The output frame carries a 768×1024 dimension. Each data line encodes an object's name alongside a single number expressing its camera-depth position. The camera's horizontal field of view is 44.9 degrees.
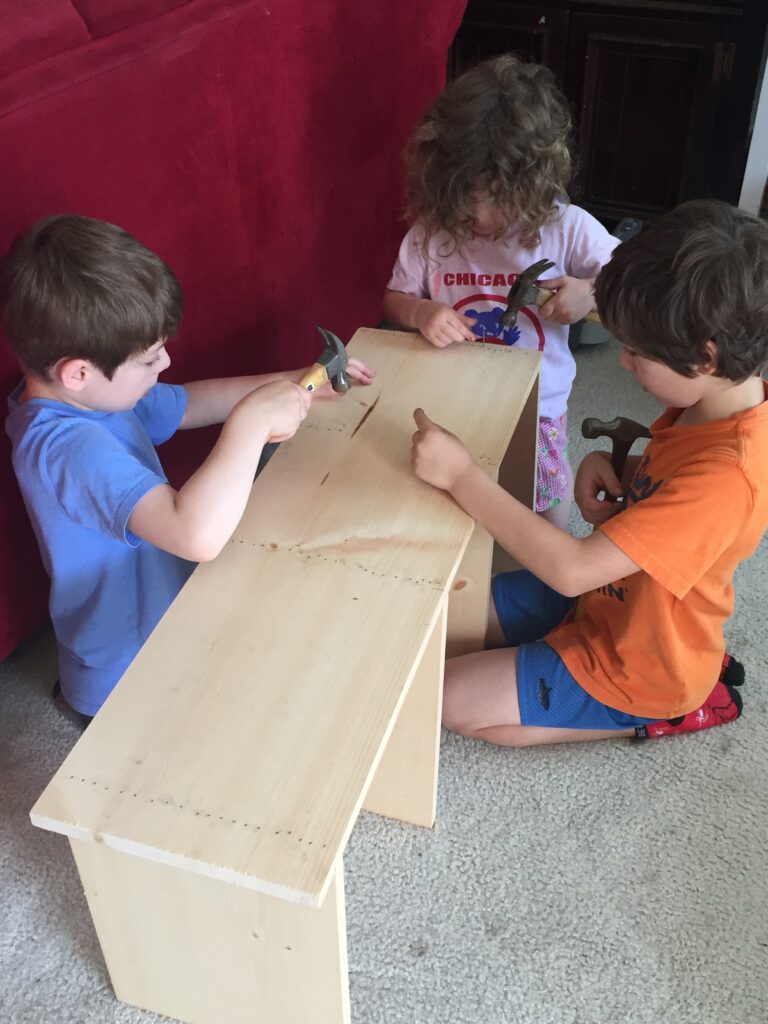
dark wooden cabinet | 2.22
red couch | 1.11
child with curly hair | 1.27
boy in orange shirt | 0.95
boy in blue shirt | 0.91
